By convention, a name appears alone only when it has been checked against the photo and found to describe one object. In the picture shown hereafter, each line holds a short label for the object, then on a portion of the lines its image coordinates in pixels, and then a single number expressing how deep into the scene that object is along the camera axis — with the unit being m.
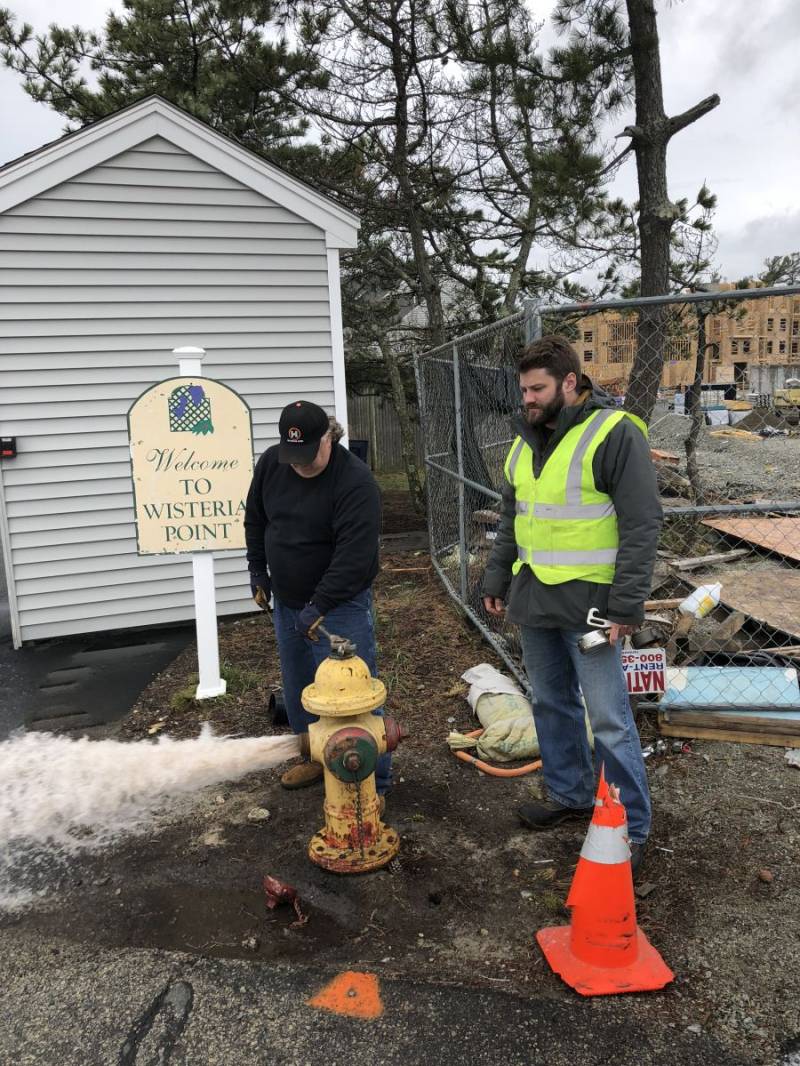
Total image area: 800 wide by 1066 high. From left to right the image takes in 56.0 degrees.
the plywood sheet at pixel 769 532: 5.76
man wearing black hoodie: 3.18
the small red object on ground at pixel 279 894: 2.77
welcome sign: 4.80
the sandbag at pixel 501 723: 3.94
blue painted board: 4.02
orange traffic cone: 2.37
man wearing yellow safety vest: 2.66
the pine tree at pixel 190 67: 9.15
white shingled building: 6.11
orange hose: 3.80
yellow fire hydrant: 2.88
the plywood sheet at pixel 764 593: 4.66
